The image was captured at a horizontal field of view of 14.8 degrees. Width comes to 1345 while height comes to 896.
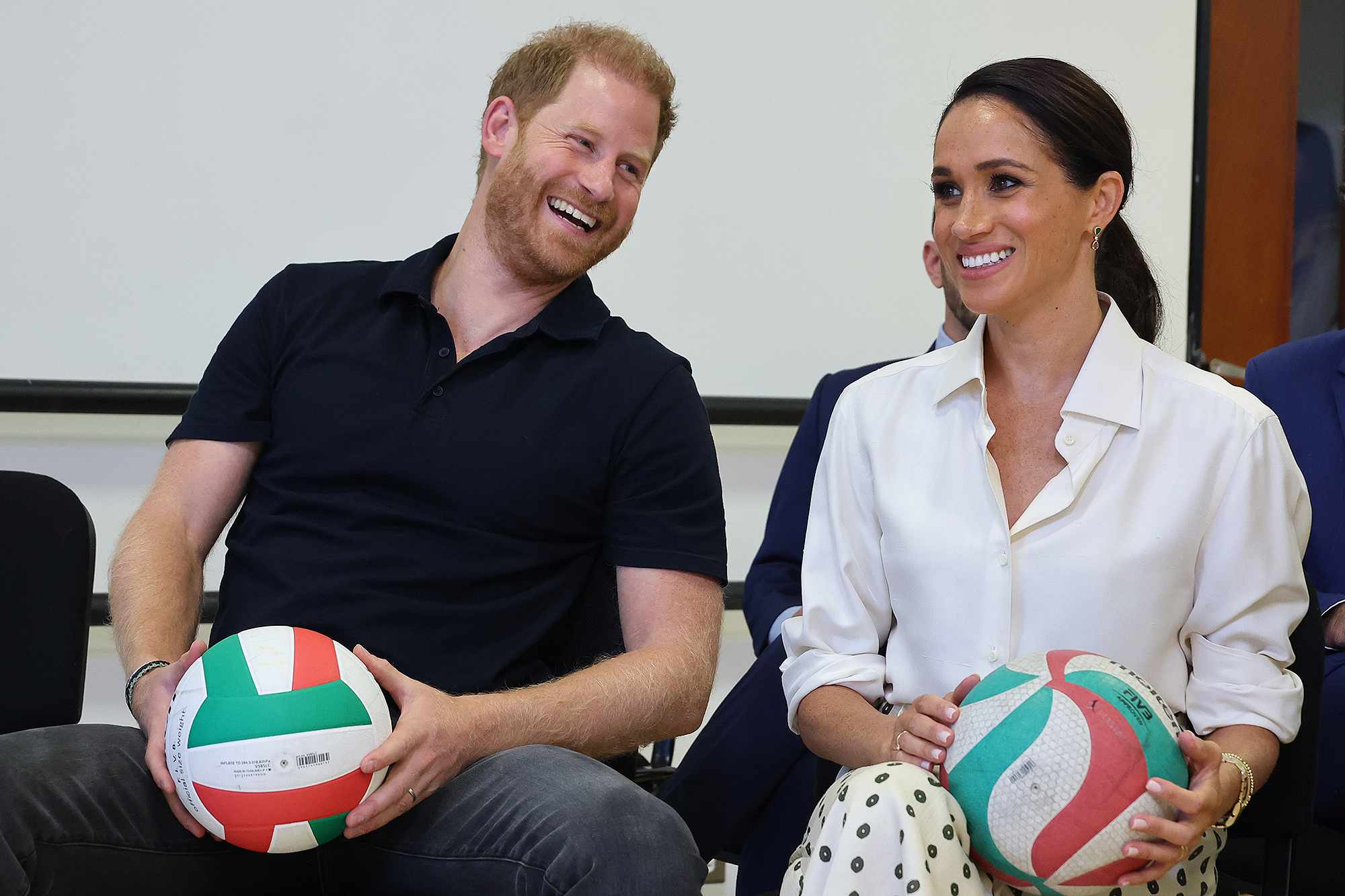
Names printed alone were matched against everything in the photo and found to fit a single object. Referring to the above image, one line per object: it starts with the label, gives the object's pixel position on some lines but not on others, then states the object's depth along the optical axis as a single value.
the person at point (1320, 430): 5.32
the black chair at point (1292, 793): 4.76
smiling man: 4.74
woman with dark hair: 4.78
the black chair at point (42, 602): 4.97
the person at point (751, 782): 5.06
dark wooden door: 7.65
